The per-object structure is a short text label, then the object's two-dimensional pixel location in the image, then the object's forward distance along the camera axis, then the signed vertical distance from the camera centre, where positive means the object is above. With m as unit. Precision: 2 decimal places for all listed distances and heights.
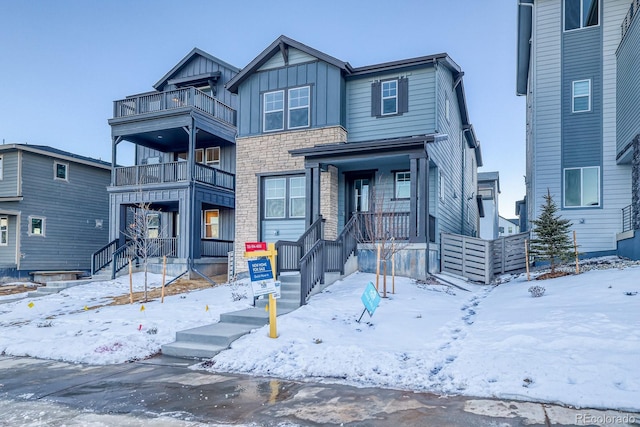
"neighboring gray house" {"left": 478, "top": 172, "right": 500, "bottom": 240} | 34.44 +1.77
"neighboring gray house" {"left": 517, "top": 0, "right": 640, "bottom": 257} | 15.09 +3.65
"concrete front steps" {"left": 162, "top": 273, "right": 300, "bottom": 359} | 7.49 -2.13
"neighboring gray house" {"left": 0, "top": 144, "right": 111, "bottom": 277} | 20.66 +0.35
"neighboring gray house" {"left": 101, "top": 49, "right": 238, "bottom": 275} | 18.23 +2.02
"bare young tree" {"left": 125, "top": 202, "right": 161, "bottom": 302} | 15.32 -0.65
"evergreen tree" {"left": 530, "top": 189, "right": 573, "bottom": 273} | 12.54 -0.62
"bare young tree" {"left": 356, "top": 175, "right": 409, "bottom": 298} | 11.74 -0.13
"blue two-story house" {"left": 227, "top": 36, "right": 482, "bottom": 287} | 12.95 +2.13
